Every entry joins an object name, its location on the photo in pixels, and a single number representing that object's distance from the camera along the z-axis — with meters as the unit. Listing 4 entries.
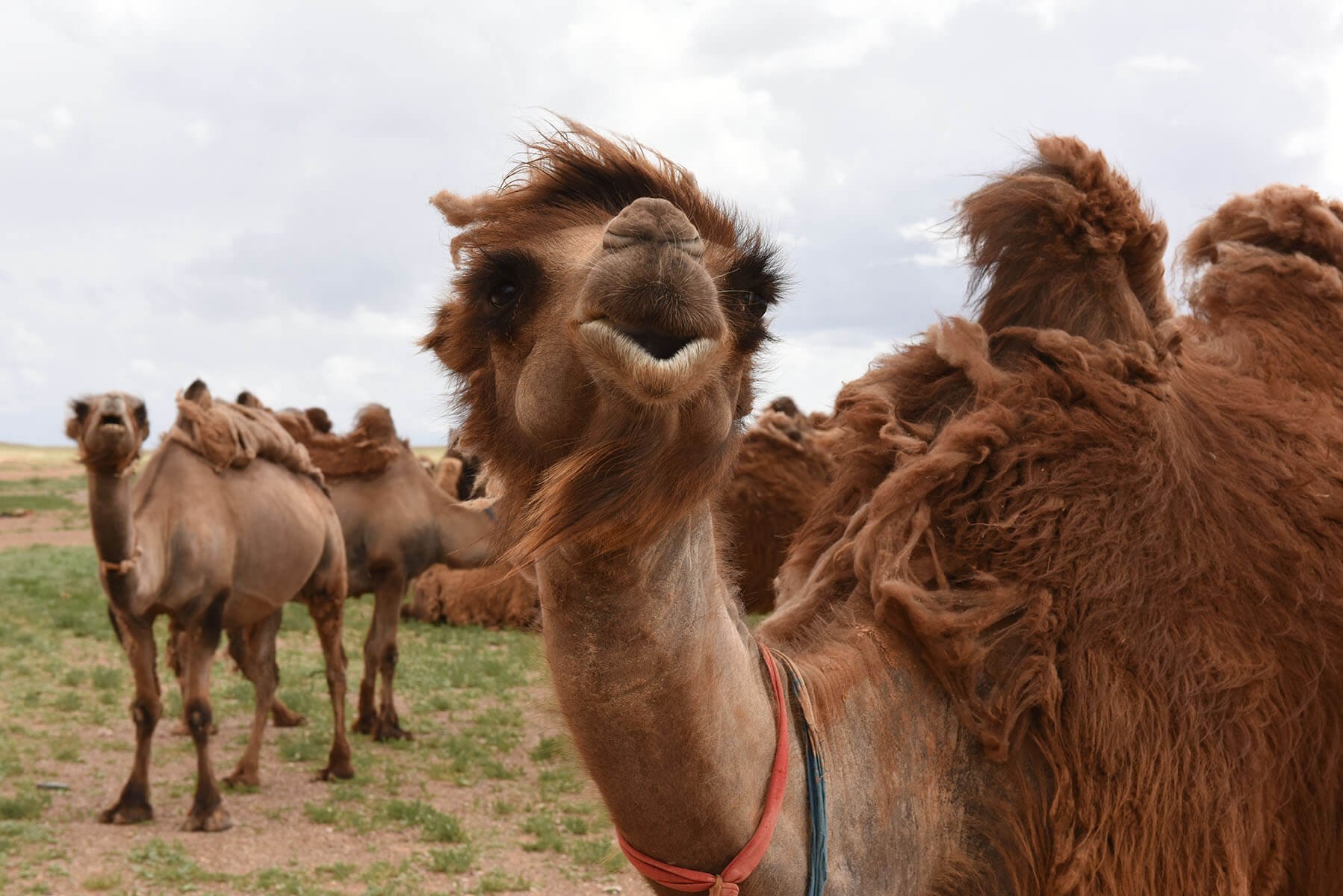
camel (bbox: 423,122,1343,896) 1.74
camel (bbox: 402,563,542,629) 14.80
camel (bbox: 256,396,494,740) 10.38
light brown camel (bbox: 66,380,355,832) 6.46
